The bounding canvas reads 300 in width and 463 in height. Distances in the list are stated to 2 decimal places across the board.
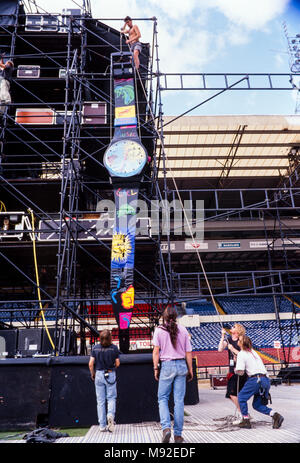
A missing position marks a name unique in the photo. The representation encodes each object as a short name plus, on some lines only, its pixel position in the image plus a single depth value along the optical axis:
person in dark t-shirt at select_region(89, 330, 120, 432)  4.95
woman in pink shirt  3.90
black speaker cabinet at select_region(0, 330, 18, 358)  9.12
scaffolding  10.98
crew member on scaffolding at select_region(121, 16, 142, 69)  10.77
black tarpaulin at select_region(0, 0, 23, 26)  14.37
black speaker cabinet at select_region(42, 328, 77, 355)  8.77
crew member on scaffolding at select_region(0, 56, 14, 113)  12.16
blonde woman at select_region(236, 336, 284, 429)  4.92
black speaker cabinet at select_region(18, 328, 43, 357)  9.07
